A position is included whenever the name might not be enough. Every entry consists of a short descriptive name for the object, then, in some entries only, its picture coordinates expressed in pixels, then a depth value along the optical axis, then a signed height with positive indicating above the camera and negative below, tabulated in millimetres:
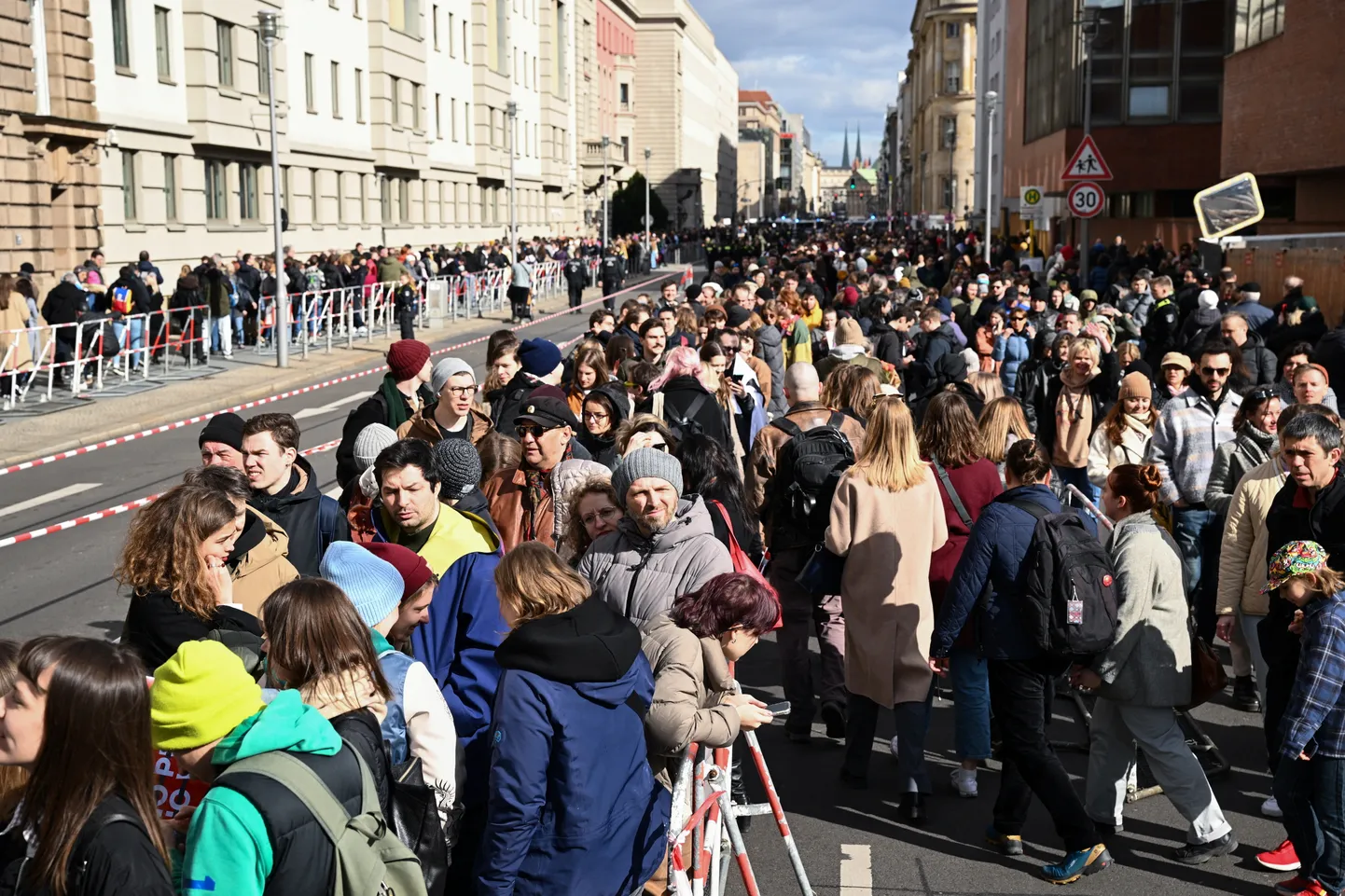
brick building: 24844 +2707
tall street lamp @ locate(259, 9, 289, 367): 25000 +726
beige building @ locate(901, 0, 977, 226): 124375 +12984
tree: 86069 +2918
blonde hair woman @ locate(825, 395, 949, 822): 6836 -1366
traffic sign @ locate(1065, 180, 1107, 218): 19516 +768
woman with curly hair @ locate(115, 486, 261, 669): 4664 -1003
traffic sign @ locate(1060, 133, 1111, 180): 18844 +1187
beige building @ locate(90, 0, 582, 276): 30797 +3772
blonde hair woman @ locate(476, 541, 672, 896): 4027 -1310
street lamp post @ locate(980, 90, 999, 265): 36609 +4193
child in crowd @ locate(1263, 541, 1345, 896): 5414 -1654
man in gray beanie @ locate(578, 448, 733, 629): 5477 -1091
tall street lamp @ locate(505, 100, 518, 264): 43688 +1202
